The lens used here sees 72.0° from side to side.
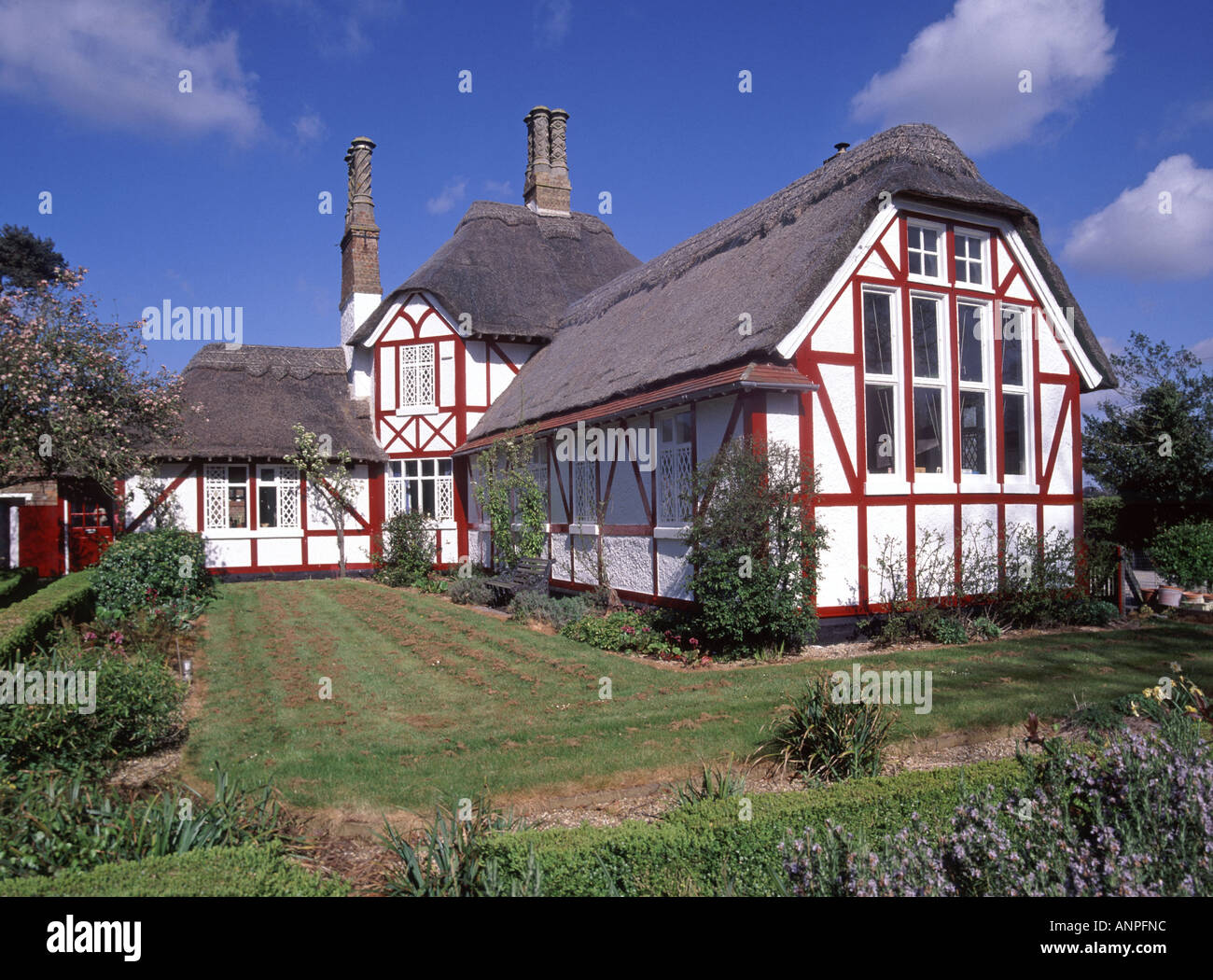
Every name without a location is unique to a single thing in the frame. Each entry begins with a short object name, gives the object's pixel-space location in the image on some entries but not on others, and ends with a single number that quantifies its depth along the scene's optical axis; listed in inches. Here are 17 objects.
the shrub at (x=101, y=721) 226.7
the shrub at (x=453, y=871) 145.9
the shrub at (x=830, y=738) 229.3
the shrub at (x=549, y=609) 504.1
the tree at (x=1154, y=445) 743.1
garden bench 587.5
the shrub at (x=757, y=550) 385.1
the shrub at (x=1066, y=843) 137.3
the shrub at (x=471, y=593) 638.5
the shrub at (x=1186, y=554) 543.2
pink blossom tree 487.2
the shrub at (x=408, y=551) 763.4
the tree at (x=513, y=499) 620.7
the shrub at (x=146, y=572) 514.0
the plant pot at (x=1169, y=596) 511.8
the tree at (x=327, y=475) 790.5
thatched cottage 422.6
